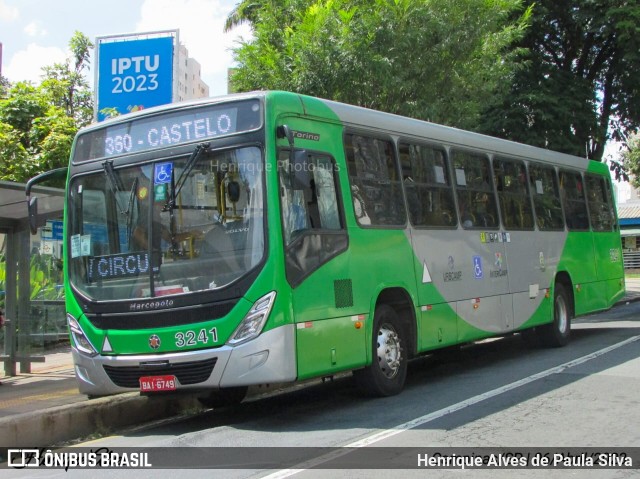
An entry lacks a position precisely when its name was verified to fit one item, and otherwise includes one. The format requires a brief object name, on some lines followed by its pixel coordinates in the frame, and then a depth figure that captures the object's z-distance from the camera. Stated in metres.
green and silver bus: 7.11
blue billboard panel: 11.79
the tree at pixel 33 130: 13.69
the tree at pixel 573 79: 19.12
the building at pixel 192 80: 102.69
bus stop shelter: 10.59
